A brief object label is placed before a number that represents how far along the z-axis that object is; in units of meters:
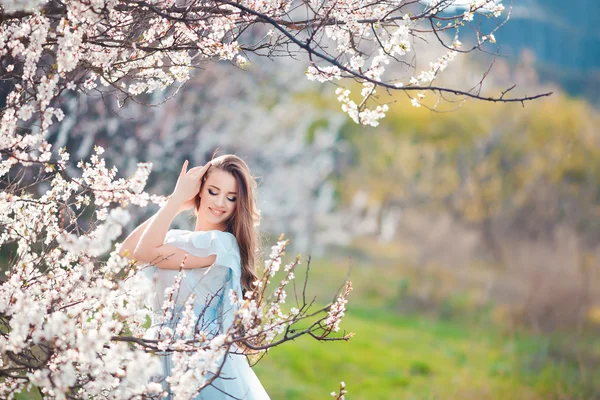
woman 8.12
